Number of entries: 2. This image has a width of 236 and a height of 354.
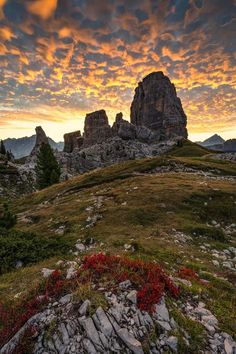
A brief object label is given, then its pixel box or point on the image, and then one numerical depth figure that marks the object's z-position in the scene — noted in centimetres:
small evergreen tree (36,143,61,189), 8486
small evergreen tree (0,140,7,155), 17331
